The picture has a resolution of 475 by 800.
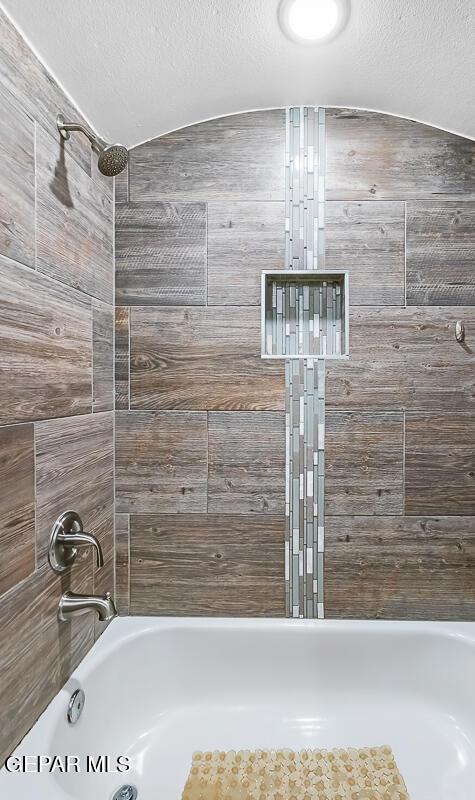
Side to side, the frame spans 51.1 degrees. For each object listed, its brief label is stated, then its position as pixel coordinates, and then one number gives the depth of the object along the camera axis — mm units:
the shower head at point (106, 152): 1342
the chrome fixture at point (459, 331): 1726
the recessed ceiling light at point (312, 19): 1250
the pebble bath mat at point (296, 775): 1393
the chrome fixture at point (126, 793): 1369
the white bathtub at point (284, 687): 1580
